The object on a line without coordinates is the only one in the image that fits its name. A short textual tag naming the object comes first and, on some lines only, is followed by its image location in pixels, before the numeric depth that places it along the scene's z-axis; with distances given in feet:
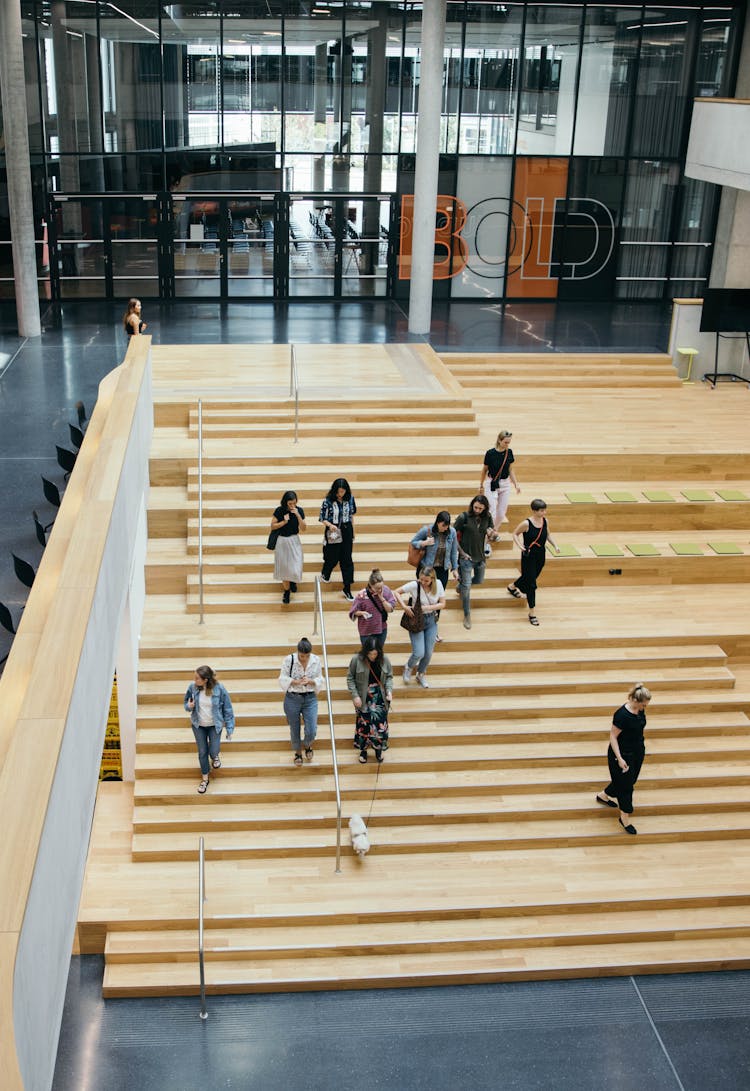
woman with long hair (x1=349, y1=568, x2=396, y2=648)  32.86
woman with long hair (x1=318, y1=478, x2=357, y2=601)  36.60
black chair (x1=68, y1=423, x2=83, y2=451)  48.45
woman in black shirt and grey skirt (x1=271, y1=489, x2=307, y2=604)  36.47
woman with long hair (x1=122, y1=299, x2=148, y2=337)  50.60
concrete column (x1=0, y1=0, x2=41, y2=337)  60.13
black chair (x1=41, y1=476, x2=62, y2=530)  43.83
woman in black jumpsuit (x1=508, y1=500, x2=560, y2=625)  36.58
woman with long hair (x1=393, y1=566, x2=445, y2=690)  34.09
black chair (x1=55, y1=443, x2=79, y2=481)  46.39
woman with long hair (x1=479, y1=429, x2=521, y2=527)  39.11
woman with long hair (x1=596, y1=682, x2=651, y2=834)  30.99
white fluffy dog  31.89
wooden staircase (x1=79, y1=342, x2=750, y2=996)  30.58
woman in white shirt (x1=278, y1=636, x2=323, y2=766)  31.91
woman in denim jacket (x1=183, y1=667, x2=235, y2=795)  31.48
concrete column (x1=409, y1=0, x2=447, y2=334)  57.82
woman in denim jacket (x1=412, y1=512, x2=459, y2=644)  35.40
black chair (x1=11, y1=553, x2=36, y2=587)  37.76
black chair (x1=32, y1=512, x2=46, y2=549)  40.63
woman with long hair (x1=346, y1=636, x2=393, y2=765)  32.24
